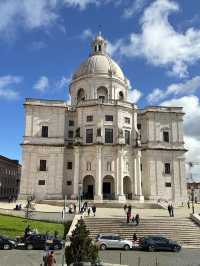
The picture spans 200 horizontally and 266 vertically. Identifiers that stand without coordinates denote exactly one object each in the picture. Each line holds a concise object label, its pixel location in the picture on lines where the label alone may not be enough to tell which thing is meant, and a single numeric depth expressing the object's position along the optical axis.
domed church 39.06
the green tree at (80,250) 10.83
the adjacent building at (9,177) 54.97
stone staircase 22.22
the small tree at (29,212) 25.77
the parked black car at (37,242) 18.41
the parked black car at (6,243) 17.89
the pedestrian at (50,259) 11.63
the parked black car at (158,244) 18.90
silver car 18.89
